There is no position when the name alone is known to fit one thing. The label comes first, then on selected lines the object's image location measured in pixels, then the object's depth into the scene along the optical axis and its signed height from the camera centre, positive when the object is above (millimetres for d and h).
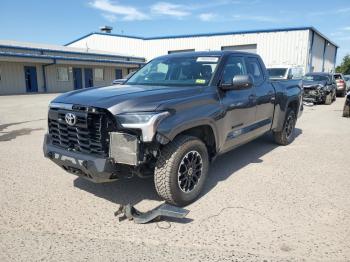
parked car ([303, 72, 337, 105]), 16156 -719
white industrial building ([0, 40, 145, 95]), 25267 +191
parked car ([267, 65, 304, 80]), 15074 +163
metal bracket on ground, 3355 -1550
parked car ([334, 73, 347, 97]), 22188 -464
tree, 73625 +2269
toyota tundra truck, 3273 -588
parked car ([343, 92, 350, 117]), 11620 -1206
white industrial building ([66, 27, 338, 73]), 28828 +3084
